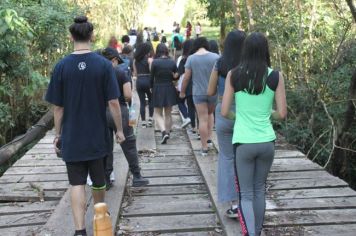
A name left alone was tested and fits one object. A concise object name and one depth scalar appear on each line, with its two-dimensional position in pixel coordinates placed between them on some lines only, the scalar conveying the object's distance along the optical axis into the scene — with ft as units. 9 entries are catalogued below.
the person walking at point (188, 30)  73.57
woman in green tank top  12.20
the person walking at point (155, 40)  54.32
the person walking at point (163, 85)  28.74
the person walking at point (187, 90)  29.36
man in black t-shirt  13.17
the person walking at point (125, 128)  18.76
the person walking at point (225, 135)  14.84
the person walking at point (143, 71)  30.83
